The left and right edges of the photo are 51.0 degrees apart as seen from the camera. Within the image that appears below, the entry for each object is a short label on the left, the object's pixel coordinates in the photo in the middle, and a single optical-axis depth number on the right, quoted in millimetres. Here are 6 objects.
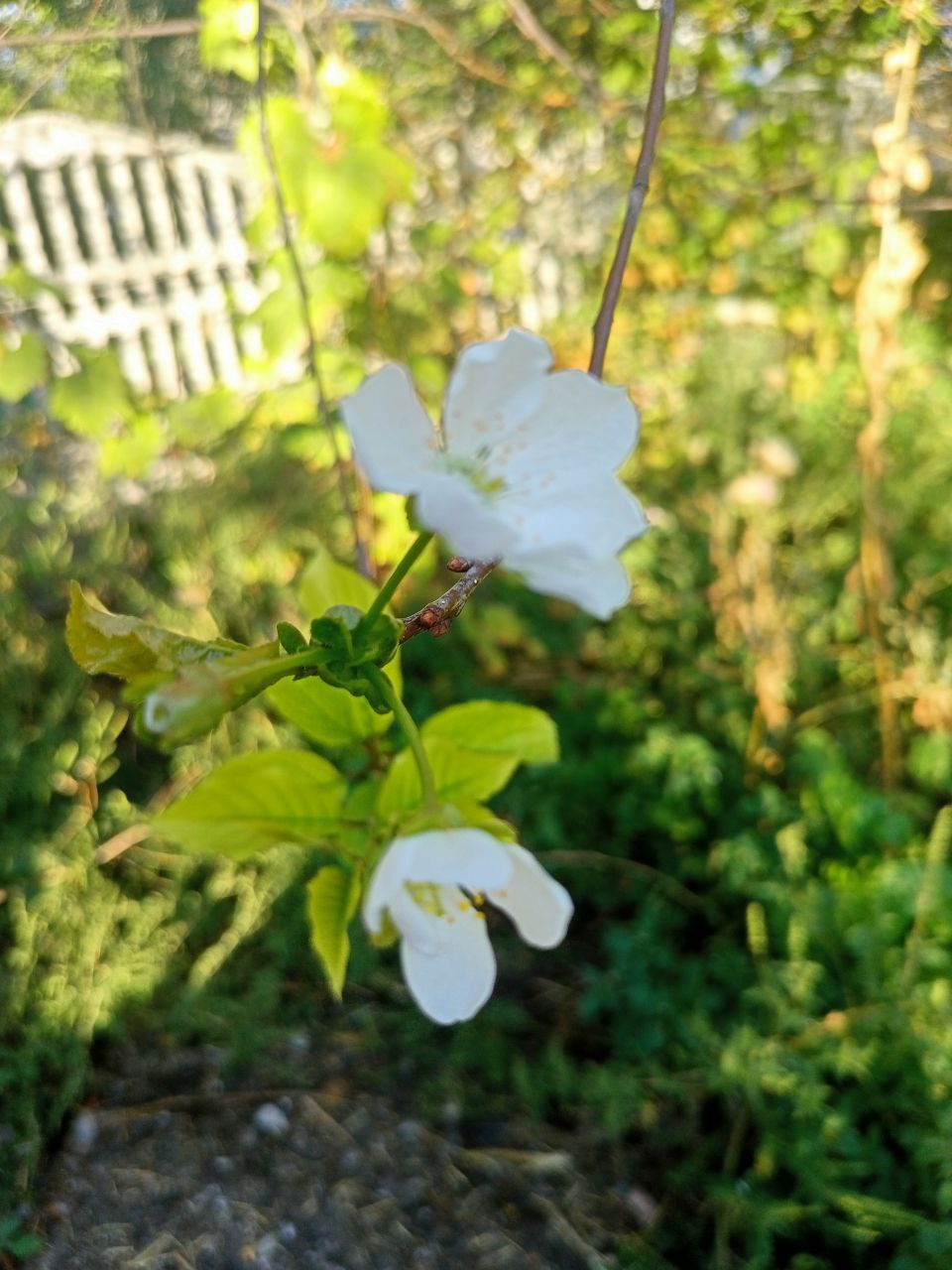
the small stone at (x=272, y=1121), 379
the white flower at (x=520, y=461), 89
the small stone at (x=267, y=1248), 304
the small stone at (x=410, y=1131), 382
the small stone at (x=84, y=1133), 373
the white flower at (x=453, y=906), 105
